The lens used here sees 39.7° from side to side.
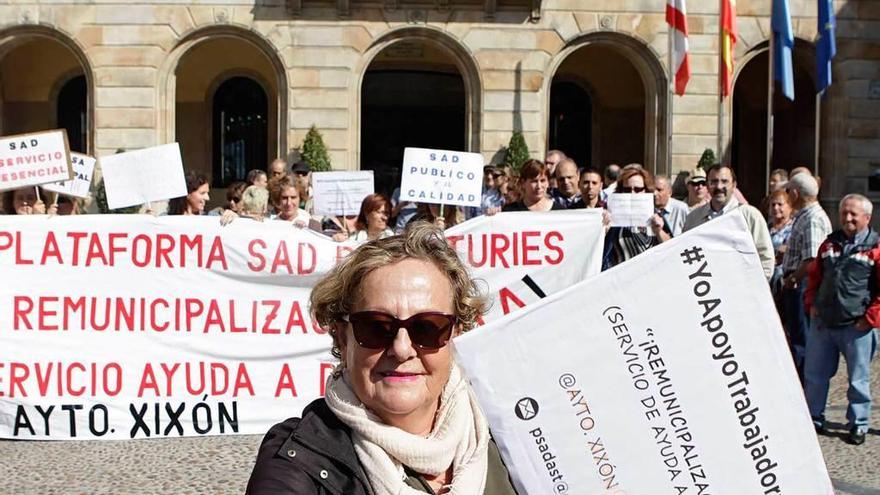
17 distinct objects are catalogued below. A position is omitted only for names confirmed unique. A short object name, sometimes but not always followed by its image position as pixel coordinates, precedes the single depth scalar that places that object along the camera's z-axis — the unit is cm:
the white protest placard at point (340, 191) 1057
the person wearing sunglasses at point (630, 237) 915
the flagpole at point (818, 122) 1976
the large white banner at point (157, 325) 803
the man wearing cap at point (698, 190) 1103
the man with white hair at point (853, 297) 832
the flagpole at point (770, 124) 1773
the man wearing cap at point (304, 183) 1275
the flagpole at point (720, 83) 1956
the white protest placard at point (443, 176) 1011
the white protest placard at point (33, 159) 926
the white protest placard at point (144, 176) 935
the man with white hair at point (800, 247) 938
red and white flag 1917
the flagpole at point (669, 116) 2052
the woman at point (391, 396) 229
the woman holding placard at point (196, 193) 1047
